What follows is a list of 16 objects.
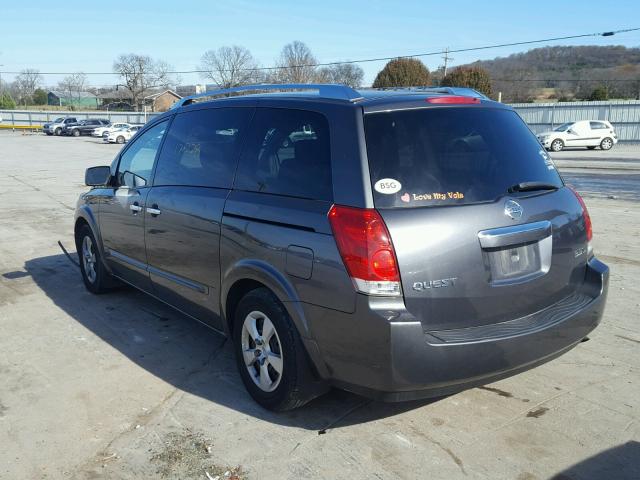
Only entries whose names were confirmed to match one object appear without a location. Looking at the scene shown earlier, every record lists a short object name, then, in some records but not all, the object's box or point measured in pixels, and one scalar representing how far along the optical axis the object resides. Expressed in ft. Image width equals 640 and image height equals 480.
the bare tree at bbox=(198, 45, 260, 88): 240.12
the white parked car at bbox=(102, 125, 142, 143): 141.08
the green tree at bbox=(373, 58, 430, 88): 156.97
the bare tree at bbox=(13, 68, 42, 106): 356.09
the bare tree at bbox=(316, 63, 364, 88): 187.73
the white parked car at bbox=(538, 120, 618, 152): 100.68
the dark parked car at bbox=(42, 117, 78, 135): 180.24
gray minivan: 9.71
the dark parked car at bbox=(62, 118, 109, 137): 177.58
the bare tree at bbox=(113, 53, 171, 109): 301.22
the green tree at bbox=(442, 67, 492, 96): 151.74
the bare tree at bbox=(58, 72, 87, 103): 351.46
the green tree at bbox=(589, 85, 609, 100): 185.78
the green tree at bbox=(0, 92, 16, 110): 303.48
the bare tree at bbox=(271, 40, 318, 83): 199.76
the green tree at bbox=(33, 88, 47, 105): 352.08
